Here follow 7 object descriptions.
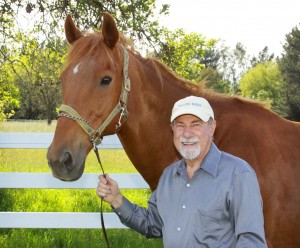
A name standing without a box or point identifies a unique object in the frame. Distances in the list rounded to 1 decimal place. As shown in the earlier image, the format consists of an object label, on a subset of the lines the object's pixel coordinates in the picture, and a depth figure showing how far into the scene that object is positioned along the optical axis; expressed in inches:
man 77.8
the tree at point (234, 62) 2481.5
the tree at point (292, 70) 1427.2
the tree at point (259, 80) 2159.2
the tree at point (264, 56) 2778.1
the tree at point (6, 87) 312.1
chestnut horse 104.3
